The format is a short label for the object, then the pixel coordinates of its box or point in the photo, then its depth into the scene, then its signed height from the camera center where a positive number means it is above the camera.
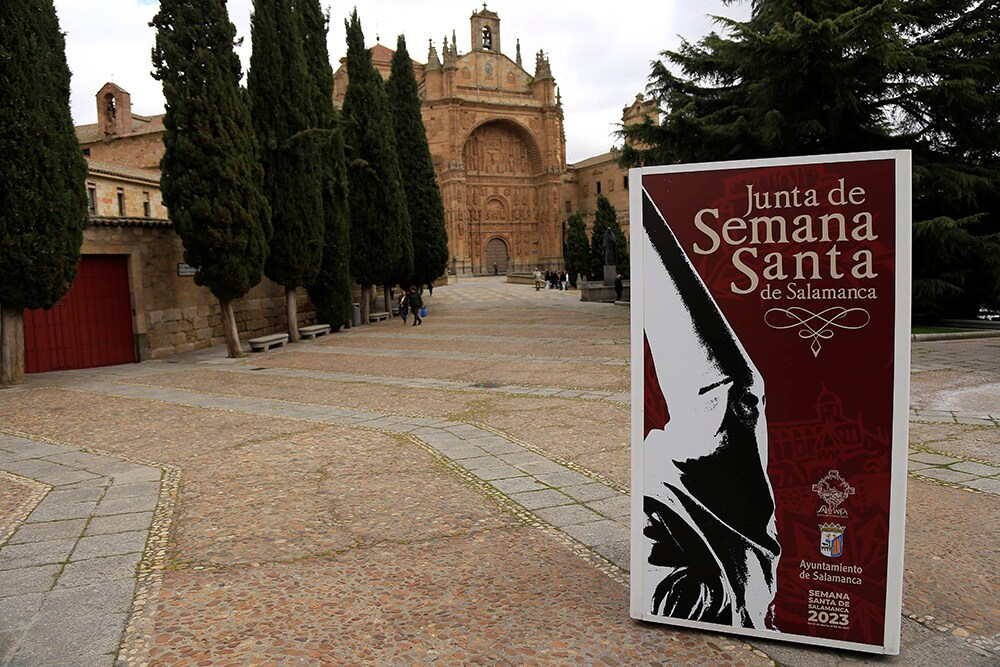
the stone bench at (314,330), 17.70 -1.48
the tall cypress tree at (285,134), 15.91 +3.39
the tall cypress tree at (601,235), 34.14 +1.45
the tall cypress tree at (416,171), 25.33 +3.79
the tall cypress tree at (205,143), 12.98 +2.64
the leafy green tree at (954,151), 13.26 +2.15
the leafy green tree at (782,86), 12.29 +3.51
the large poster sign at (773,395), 2.48 -0.54
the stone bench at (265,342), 15.07 -1.47
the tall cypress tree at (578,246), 39.75 +1.10
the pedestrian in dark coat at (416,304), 21.27 -1.06
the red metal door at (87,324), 12.88 -0.79
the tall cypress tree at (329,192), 18.39 +2.28
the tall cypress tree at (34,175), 10.16 +1.73
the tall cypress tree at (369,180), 21.36 +2.95
